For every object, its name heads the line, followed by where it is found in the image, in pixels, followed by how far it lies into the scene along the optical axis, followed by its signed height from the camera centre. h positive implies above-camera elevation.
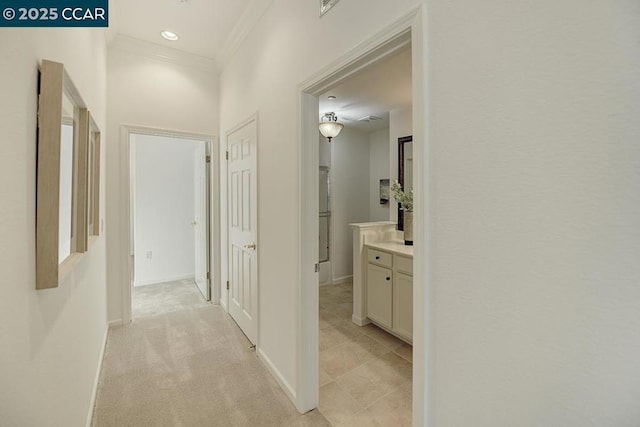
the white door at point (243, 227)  2.43 -0.13
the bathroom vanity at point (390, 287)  2.50 -0.70
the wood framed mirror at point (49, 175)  0.87 +0.12
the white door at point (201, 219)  3.54 -0.09
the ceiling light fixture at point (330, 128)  3.42 +1.05
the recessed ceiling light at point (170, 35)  2.72 +1.75
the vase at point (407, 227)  2.85 -0.14
